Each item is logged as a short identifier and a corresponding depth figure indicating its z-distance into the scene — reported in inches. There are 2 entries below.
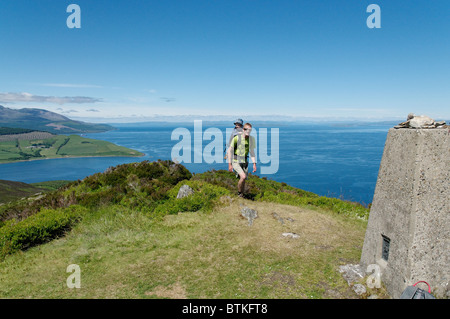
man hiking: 375.9
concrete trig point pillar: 178.5
